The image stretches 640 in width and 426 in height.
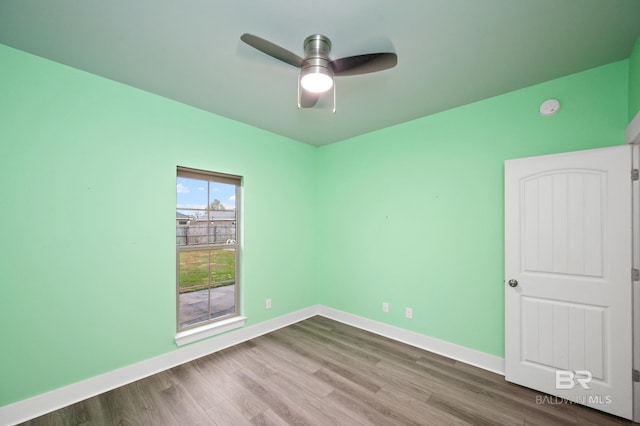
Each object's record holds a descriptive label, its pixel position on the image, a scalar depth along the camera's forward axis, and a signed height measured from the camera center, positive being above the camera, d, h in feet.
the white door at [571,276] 6.15 -1.67
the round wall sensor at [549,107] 7.21 +3.12
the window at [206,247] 9.11 -1.29
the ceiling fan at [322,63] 5.06 +3.18
